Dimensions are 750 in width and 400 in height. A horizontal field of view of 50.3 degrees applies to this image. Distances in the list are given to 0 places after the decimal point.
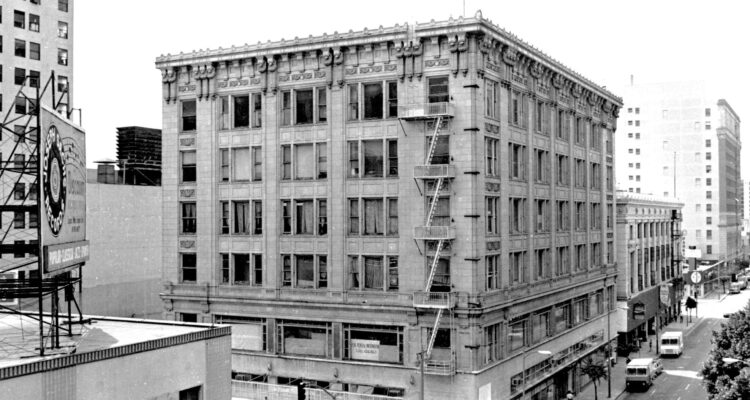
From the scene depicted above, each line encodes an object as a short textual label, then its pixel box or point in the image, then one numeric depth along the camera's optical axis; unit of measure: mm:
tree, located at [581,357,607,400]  61281
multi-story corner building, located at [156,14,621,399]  46000
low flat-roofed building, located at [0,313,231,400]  23406
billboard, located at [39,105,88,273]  25047
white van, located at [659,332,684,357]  82000
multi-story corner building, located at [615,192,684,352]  83438
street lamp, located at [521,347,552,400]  51125
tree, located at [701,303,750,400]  38969
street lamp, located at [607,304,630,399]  62625
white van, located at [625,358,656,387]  65875
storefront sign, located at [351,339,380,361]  48094
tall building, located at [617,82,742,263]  161250
